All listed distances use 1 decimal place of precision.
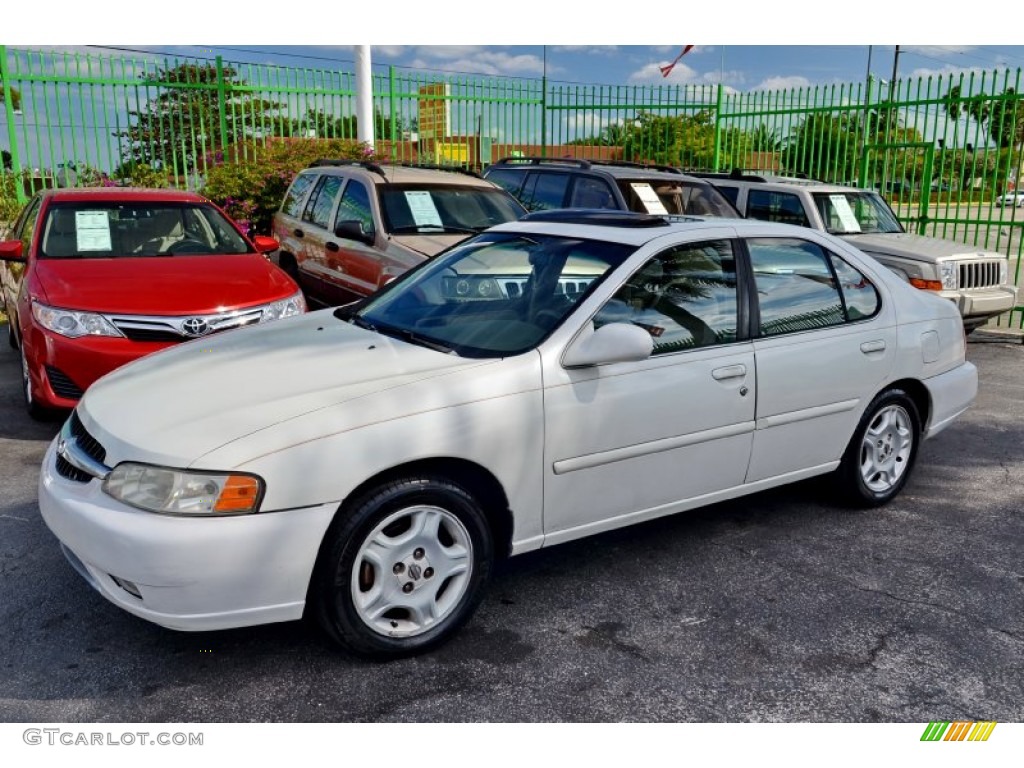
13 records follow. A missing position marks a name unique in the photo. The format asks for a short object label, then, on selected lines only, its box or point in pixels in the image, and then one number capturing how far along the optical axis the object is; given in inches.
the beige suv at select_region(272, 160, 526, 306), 293.6
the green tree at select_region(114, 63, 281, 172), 487.8
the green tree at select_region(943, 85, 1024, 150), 399.9
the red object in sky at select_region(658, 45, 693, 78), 728.5
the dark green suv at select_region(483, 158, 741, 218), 356.8
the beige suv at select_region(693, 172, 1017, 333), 354.6
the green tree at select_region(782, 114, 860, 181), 502.3
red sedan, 216.4
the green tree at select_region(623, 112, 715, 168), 636.7
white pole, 525.0
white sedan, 115.3
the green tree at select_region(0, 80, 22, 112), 460.0
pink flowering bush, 476.4
